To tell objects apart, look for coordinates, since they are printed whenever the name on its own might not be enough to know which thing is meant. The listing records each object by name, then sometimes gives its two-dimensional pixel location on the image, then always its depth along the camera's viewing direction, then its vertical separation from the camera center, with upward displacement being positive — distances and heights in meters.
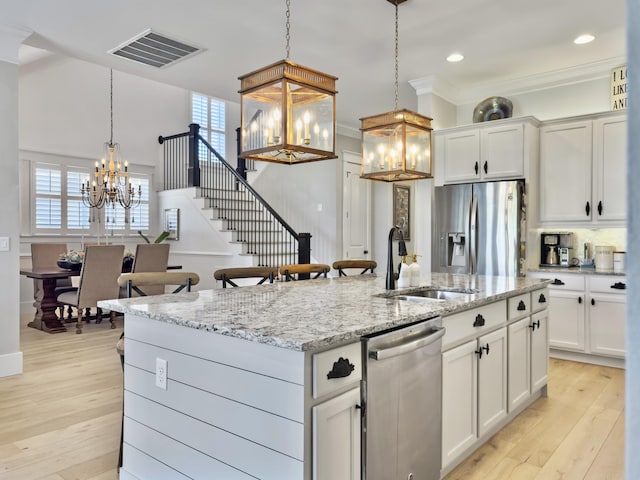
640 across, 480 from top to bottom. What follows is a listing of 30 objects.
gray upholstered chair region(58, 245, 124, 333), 5.55 -0.54
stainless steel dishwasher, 1.75 -0.69
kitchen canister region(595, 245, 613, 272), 4.50 -0.24
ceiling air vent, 4.09 +1.70
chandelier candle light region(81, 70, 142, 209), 6.64 +0.72
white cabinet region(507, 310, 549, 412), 2.97 -0.85
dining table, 5.67 -0.85
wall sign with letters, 4.58 +1.44
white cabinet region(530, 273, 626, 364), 4.26 -0.77
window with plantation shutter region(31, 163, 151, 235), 7.39 +0.40
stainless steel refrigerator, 4.69 +0.05
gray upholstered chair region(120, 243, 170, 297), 5.95 -0.34
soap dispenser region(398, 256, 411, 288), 3.09 -0.29
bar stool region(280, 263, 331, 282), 3.74 -0.30
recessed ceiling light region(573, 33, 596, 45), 4.11 +1.74
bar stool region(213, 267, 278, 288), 3.24 -0.29
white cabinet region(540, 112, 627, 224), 4.46 +0.63
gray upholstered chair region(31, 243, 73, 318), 6.45 -0.36
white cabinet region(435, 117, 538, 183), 4.74 +0.90
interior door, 7.85 +0.39
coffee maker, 4.92 -0.16
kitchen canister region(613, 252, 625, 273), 4.43 -0.26
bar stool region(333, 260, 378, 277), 4.17 -0.29
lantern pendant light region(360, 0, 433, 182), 3.19 +0.62
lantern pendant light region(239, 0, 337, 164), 2.41 +0.66
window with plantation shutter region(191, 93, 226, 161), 9.76 +2.46
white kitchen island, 1.54 -0.55
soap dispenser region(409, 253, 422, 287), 3.15 -0.27
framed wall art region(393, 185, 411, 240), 8.34 +0.46
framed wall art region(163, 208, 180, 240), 8.03 +0.20
